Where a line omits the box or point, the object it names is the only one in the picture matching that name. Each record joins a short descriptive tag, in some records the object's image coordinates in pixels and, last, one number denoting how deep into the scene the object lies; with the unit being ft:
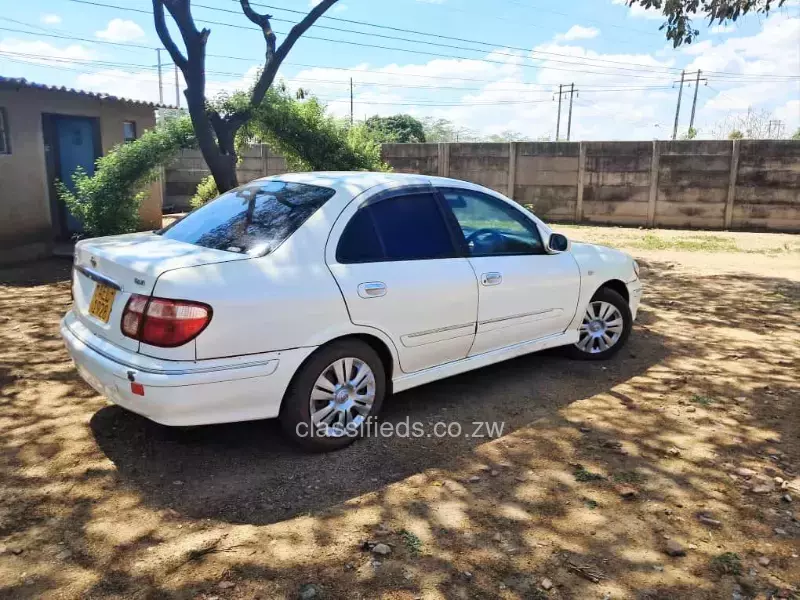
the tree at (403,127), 149.18
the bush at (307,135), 34.27
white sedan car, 10.27
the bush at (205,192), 43.93
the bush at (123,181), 30.17
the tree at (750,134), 76.07
